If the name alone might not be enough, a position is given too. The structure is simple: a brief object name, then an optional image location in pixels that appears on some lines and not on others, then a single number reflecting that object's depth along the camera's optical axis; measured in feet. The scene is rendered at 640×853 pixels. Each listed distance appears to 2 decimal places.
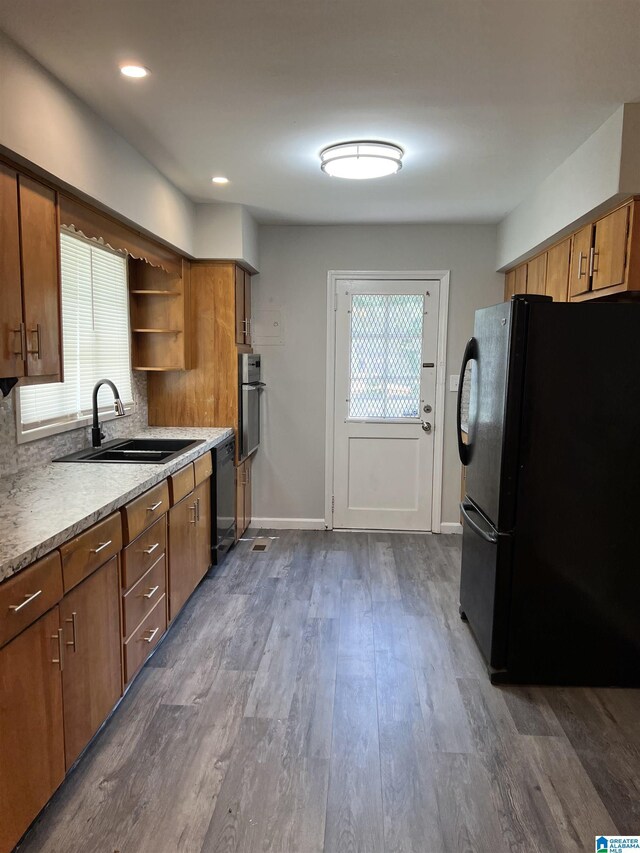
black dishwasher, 11.62
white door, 14.47
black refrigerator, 7.46
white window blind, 9.02
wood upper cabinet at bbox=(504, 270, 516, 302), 13.57
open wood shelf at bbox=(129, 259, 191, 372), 12.30
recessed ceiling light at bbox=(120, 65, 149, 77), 6.53
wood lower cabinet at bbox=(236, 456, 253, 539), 13.79
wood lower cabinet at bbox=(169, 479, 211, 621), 9.18
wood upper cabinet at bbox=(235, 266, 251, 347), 13.25
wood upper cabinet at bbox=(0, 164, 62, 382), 6.18
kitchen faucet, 9.49
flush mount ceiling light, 8.87
